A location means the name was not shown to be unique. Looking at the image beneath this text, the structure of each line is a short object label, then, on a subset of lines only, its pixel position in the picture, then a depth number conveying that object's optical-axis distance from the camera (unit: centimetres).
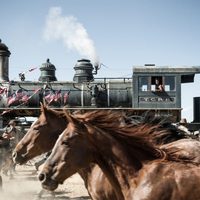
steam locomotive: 1593
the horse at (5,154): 1380
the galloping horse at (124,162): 403
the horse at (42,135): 668
